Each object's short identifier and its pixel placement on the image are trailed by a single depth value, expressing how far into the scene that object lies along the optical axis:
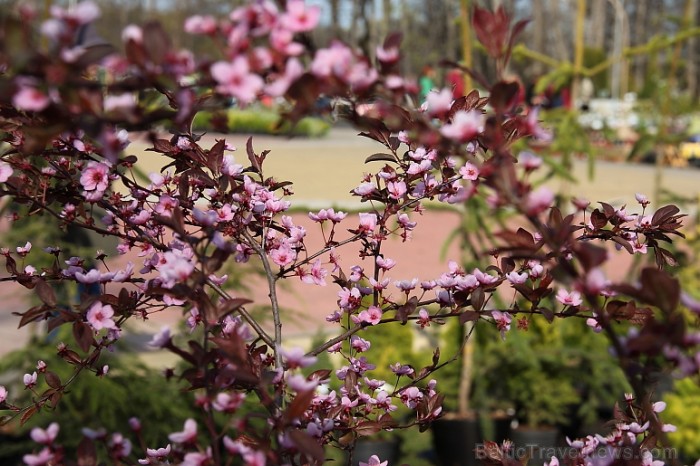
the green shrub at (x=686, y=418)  4.16
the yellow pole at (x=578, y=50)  5.64
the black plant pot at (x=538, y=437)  4.79
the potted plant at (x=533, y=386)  4.83
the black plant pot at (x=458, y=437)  4.73
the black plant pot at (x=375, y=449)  4.54
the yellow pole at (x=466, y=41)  4.71
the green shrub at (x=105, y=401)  3.78
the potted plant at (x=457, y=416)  4.74
